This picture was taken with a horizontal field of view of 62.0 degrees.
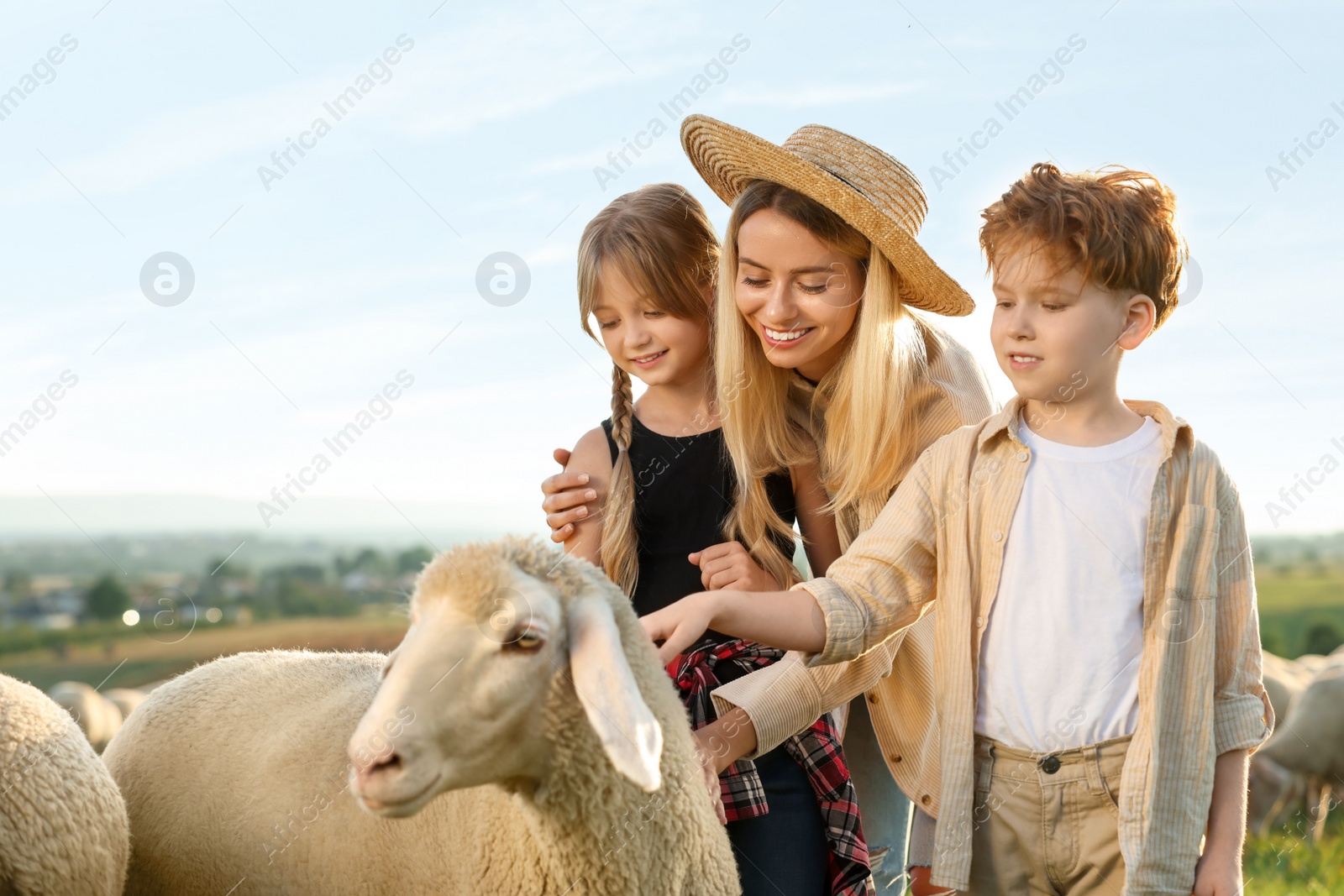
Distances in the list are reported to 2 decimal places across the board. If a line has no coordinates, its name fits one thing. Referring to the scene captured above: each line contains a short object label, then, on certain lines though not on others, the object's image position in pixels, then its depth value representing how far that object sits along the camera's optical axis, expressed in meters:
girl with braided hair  3.13
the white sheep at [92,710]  9.55
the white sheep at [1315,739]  8.18
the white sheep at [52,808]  2.72
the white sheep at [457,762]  2.11
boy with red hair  2.65
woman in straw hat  3.43
